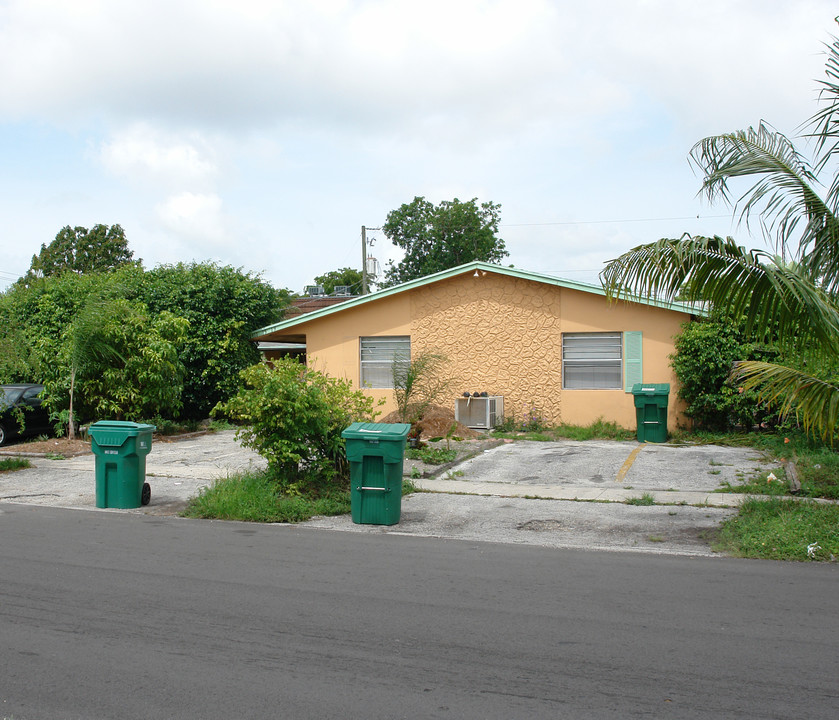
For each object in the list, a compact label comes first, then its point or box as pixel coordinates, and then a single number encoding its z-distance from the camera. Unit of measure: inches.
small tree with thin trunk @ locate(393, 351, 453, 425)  660.7
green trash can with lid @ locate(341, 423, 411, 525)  365.4
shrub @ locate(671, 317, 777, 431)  641.6
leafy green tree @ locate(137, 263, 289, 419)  837.8
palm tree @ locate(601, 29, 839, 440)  315.6
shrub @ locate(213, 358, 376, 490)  415.8
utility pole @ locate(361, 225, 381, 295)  1547.7
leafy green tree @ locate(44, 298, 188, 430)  685.3
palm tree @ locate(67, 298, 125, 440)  676.1
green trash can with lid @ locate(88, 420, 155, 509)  410.9
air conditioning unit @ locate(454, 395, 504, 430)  738.2
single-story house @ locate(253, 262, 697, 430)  721.0
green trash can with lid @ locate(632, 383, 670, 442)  642.2
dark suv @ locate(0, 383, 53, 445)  676.7
